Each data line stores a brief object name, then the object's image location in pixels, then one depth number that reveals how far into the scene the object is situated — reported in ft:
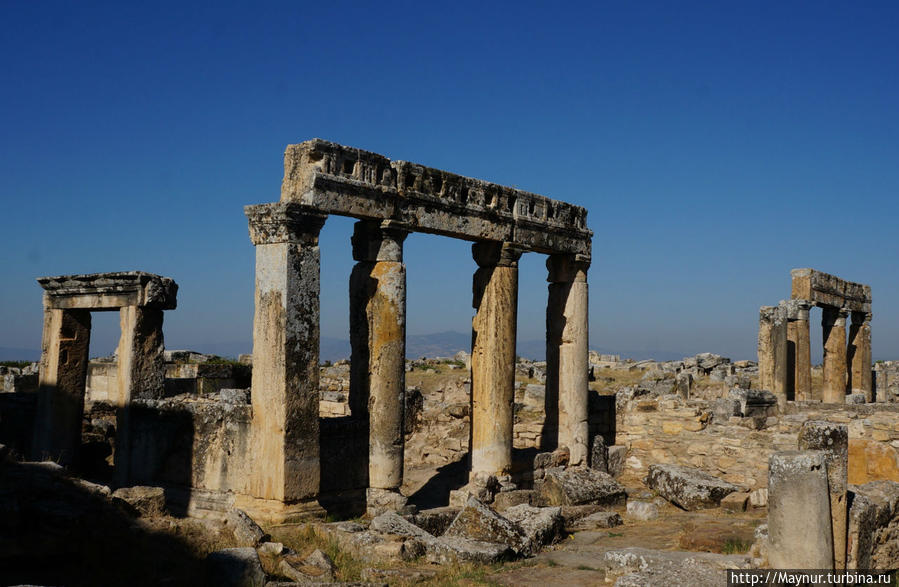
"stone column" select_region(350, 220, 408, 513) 37.96
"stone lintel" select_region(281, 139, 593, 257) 34.76
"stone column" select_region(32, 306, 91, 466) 47.52
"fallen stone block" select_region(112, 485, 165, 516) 29.19
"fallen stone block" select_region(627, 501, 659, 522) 41.70
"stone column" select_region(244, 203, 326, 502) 33.73
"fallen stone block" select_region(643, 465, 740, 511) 43.70
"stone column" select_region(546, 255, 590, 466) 50.21
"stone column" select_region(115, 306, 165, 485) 42.55
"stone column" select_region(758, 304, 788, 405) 76.79
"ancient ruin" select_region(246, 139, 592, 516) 33.99
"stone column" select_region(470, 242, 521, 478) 43.96
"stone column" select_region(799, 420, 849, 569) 24.44
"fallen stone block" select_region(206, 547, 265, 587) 24.02
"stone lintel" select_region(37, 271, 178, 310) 43.24
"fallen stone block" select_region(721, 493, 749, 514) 42.22
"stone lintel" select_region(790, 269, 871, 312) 80.38
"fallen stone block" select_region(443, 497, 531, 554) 32.65
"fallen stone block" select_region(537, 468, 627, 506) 44.27
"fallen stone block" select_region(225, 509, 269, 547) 28.48
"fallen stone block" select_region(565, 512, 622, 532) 39.76
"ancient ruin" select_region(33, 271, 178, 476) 43.06
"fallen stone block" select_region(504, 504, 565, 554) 34.65
